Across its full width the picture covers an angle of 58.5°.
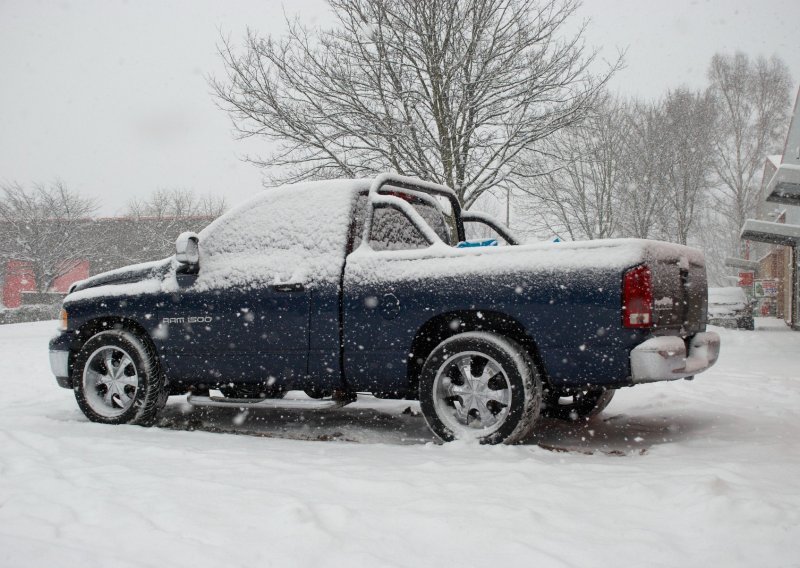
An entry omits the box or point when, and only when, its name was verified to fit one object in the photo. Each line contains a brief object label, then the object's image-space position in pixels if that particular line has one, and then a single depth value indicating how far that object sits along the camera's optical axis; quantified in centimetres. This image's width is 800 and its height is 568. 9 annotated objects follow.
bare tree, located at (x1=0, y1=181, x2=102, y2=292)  3591
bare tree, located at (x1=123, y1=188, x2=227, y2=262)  3922
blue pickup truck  421
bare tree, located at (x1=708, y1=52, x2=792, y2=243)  4019
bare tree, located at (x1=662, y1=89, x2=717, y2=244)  2652
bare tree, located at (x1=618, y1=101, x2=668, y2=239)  2617
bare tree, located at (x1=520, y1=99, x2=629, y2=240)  2559
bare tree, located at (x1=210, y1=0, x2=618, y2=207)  1320
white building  1201
